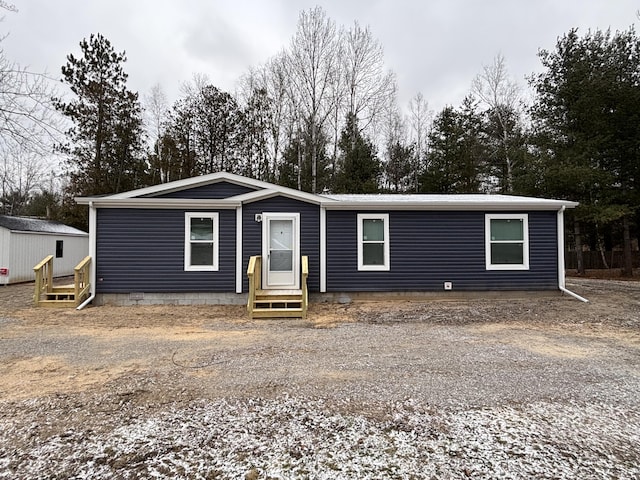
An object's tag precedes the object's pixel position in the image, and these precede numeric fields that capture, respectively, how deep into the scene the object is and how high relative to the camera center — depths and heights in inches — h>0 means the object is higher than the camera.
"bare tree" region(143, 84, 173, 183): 817.3 +302.5
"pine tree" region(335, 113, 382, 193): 742.5 +178.6
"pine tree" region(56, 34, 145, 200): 693.9 +251.9
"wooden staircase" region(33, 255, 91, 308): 311.3 -36.1
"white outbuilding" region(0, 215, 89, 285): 494.3 +3.8
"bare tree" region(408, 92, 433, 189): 902.4 +318.2
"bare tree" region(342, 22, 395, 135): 764.0 +370.6
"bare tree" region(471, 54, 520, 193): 802.2 +340.6
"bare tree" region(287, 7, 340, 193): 737.6 +372.3
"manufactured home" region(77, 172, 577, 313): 330.6 +6.1
